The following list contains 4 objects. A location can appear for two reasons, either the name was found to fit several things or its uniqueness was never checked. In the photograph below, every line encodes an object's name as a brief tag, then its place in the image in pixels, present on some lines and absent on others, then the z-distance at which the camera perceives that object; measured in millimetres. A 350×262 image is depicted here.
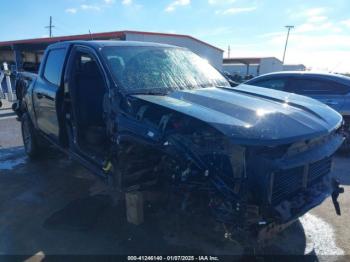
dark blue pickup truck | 2322
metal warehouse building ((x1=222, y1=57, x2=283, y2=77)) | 33322
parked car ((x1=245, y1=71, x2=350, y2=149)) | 5719
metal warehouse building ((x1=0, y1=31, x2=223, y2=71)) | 18031
